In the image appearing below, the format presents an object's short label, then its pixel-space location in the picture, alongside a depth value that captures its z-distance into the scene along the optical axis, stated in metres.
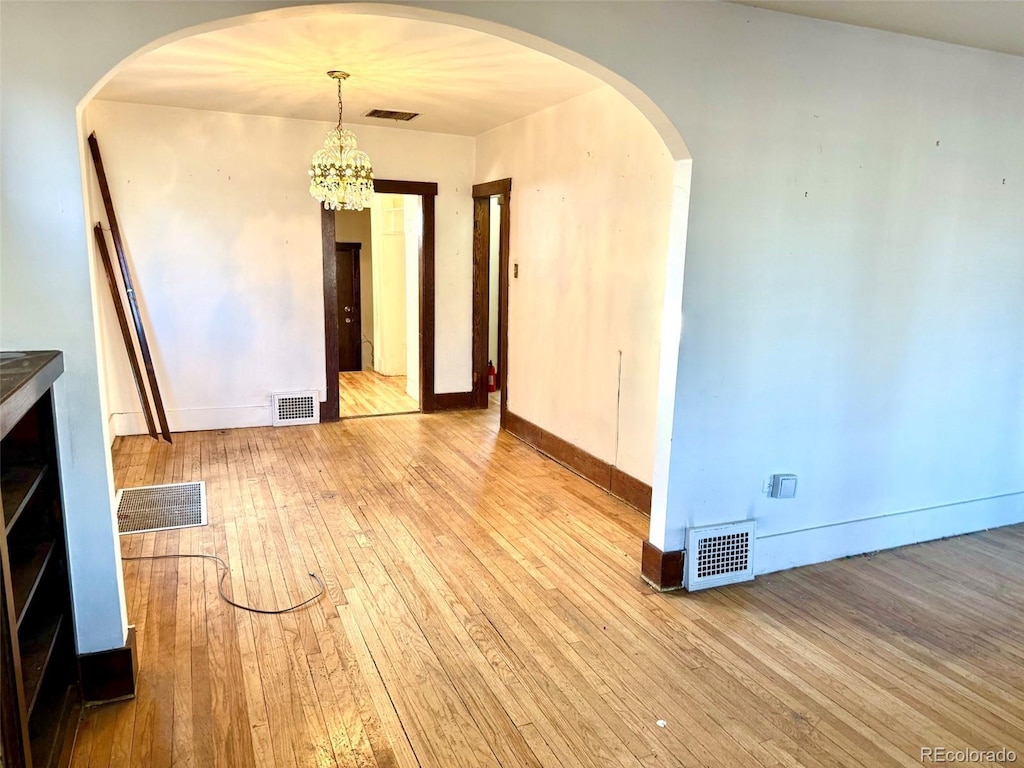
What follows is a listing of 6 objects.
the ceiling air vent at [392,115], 5.45
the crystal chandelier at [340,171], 4.88
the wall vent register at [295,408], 6.14
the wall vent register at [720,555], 3.25
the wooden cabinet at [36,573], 1.69
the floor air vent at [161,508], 3.95
